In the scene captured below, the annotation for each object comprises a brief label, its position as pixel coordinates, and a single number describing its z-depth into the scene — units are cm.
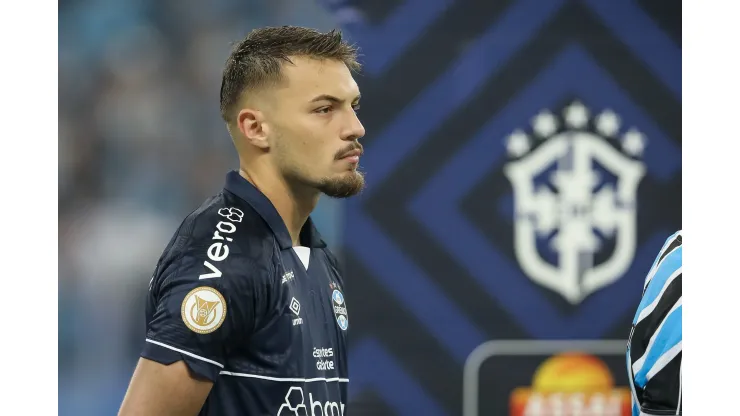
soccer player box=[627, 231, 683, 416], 1156
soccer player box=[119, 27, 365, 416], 1149
